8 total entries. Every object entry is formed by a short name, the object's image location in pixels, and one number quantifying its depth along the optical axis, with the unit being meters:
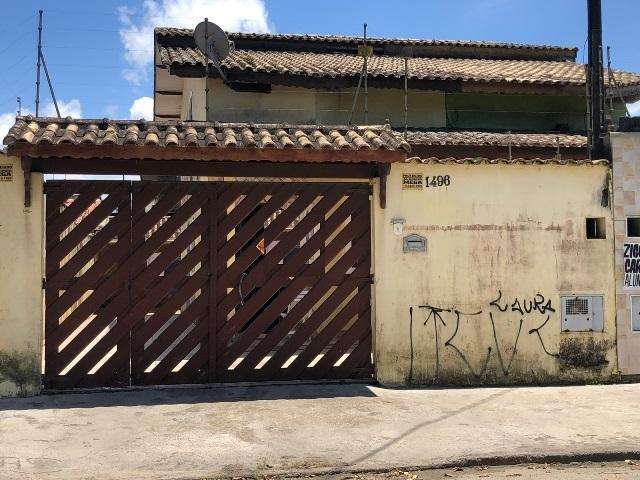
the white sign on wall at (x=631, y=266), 8.85
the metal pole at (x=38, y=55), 11.04
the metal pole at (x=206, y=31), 10.65
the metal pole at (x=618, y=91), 15.58
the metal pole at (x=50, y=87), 11.45
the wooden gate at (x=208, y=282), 7.85
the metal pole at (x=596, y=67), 9.56
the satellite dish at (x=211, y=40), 10.72
